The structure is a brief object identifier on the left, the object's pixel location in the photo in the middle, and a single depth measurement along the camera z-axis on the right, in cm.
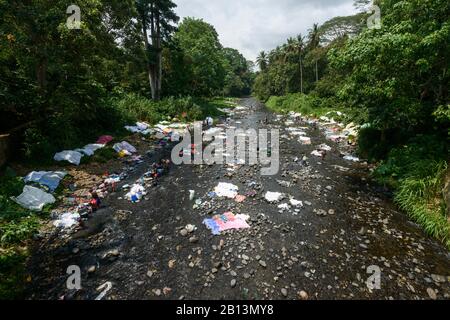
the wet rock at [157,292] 369
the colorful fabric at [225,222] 524
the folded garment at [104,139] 1016
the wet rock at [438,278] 392
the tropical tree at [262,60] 5375
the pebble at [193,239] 488
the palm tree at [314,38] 3075
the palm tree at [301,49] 3023
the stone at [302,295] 363
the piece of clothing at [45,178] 637
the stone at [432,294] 363
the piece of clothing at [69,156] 800
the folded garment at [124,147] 1009
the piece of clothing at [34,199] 550
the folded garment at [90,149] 881
